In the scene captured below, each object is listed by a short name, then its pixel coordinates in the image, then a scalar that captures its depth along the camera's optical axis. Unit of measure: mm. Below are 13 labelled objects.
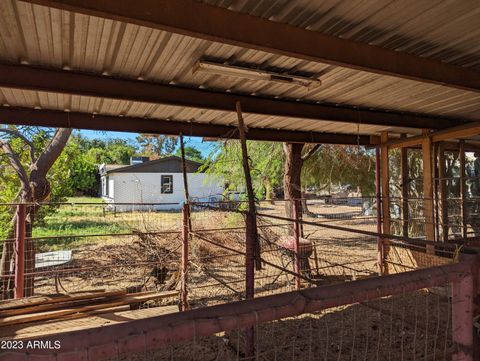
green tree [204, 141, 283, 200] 11398
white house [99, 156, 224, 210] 25203
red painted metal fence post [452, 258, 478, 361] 1398
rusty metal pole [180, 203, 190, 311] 5262
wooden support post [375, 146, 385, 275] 6957
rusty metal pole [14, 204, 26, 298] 4852
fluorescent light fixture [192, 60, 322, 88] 3285
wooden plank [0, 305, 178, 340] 4020
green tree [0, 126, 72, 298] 5891
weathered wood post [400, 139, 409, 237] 7148
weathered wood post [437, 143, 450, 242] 6752
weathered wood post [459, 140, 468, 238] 7113
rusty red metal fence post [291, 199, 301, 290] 6363
